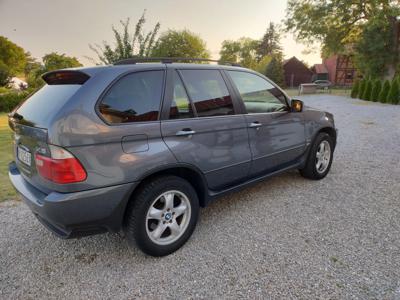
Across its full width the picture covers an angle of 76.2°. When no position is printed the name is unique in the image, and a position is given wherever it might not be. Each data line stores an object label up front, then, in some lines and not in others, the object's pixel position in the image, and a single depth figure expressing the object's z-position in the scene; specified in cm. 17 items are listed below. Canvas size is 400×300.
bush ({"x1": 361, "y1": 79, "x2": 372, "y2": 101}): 1725
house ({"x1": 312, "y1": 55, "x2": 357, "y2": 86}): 3739
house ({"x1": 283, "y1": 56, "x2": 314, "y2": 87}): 4100
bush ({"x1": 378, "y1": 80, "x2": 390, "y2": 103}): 1562
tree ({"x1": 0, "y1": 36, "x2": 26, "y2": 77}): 4156
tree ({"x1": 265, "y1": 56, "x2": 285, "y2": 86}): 3522
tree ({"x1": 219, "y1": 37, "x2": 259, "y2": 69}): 5975
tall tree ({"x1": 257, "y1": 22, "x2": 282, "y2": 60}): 6141
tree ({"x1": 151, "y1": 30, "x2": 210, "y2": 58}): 3369
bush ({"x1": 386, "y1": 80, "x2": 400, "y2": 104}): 1501
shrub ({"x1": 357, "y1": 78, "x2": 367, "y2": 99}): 1808
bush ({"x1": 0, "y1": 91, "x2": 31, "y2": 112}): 1498
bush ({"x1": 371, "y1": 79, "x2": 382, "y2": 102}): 1644
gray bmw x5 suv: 184
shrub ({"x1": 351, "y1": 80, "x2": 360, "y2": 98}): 1917
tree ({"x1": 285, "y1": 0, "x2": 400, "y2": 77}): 1908
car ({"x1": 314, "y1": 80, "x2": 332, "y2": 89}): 2771
